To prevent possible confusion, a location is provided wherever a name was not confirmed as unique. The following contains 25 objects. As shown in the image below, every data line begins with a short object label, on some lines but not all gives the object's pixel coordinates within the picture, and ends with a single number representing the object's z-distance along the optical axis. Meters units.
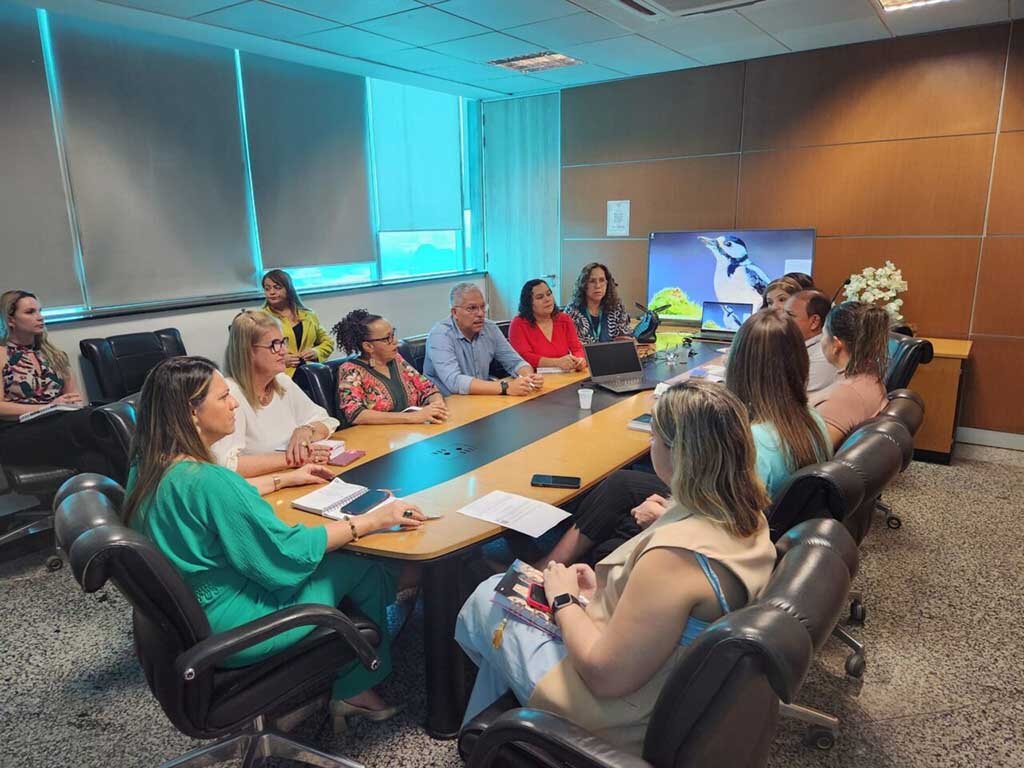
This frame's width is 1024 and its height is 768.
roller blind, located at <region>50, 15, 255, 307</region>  4.18
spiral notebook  1.96
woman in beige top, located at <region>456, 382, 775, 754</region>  1.21
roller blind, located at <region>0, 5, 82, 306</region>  3.84
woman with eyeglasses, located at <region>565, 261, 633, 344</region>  4.58
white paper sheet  1.89
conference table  1.88
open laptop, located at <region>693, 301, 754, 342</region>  5.04
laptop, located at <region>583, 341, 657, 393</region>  3.53
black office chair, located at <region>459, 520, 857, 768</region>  0.96
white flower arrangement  4.59
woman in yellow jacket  4.58
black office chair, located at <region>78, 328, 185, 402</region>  3.99
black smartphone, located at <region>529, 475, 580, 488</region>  2.18
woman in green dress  1.59
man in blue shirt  3.49
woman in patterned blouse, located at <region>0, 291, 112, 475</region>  3.25
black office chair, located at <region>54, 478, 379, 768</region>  1.37
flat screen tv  5.08
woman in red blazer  4.16
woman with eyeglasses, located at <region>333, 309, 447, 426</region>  2.93
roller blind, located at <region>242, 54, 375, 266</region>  5.16
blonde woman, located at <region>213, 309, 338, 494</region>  2.32
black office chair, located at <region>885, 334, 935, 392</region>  3.39
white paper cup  3.10
